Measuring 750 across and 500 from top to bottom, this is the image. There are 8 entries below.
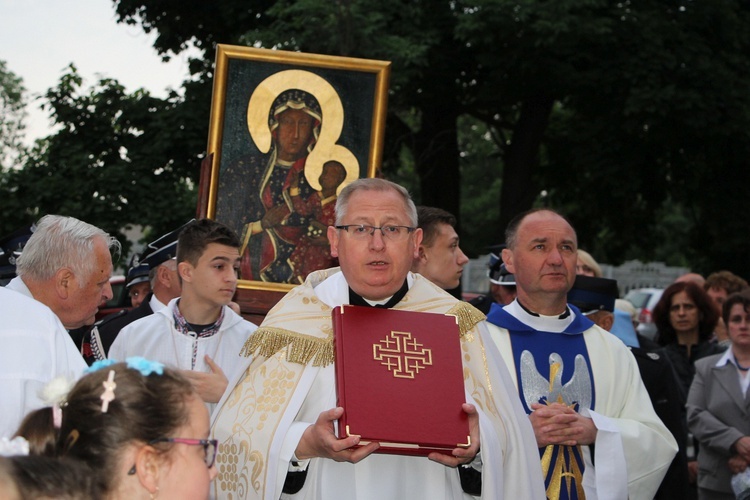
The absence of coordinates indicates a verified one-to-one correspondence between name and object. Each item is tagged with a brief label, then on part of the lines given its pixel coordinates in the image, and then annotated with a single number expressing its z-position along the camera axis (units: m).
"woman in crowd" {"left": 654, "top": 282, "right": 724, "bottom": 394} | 8.35
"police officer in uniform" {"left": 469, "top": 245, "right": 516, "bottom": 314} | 7.41
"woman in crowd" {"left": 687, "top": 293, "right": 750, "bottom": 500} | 6.98
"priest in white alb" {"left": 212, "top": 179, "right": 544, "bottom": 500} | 4.06
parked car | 21.64
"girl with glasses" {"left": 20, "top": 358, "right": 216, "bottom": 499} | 2.63
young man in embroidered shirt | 5.34
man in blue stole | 4.73
